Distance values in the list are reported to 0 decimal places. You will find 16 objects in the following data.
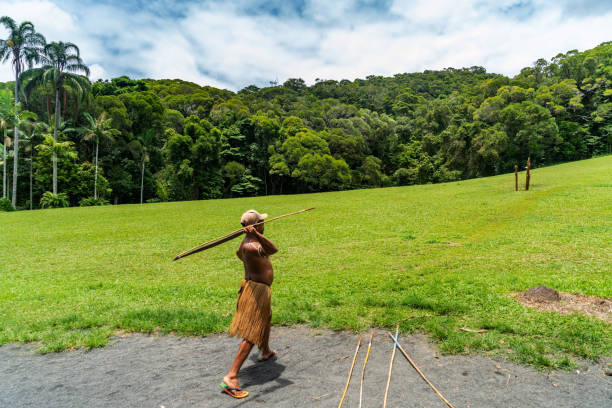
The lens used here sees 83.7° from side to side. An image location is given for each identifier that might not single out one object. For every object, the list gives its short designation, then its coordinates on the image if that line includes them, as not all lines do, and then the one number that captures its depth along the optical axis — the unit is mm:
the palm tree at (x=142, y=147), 44438
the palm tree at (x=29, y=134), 37062
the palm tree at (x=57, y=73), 36688
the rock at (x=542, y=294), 6055
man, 4242
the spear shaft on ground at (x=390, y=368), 3711
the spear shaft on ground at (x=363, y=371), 3807
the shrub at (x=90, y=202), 35528
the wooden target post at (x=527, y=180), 23859
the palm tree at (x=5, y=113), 35312
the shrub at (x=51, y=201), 33250
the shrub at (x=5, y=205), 31408
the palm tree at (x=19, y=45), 35875
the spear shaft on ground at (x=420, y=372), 3673
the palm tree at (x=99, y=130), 39875
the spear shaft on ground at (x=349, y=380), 3704
